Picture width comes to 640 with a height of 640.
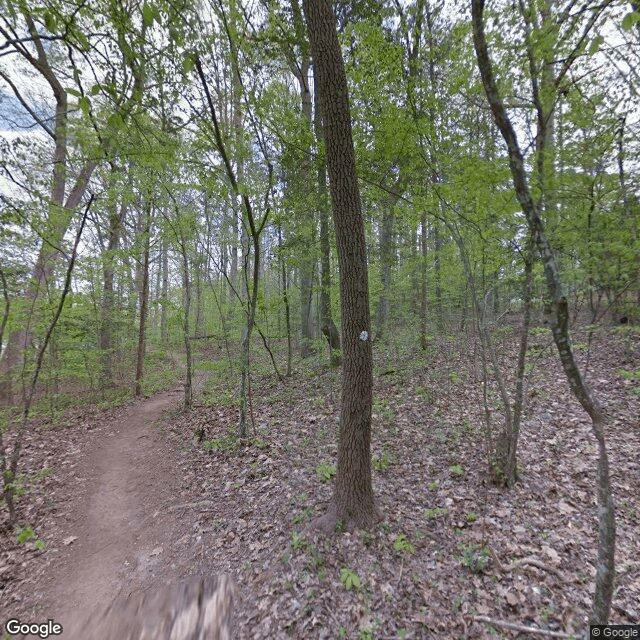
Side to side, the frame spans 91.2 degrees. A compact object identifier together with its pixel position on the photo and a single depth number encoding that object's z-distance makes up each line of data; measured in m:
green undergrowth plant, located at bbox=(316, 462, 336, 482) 4.50
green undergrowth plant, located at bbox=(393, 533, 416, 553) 3.28
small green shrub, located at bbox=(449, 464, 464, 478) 4.38
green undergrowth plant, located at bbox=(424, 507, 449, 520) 3.71
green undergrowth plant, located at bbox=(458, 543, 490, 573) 2.99
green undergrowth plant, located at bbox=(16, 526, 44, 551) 4.00
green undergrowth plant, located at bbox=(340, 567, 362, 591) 2.95
